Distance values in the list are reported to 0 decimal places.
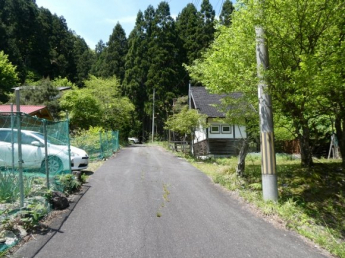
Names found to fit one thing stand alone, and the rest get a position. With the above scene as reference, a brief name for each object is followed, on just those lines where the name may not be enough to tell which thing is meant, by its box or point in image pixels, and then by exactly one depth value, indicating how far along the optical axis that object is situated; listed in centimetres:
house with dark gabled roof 2127
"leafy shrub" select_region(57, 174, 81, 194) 714
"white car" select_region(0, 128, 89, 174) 625
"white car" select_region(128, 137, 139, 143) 4587
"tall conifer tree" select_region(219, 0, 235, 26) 3853
